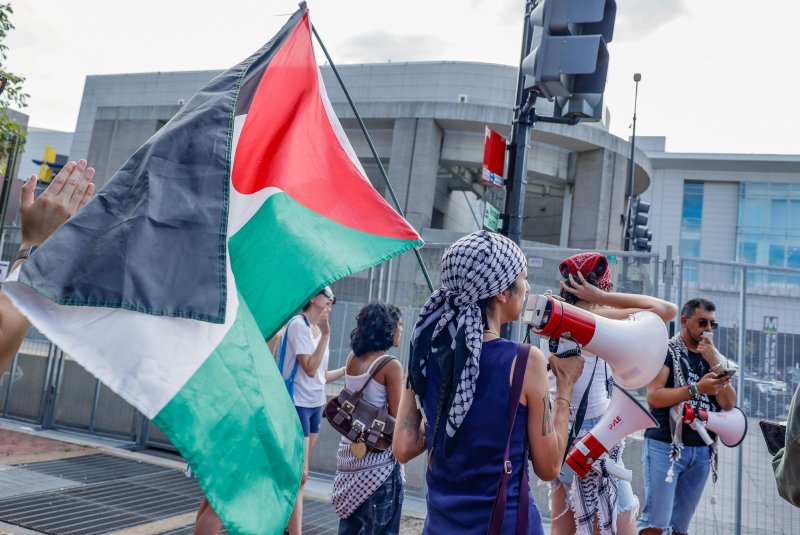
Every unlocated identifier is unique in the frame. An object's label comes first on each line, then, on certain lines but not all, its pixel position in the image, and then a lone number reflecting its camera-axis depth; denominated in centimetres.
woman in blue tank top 235
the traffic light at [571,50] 511
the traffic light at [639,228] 1446
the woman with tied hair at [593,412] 337
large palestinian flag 207
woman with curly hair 384
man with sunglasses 457
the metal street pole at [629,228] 1571
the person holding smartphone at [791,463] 214
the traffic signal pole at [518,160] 571
